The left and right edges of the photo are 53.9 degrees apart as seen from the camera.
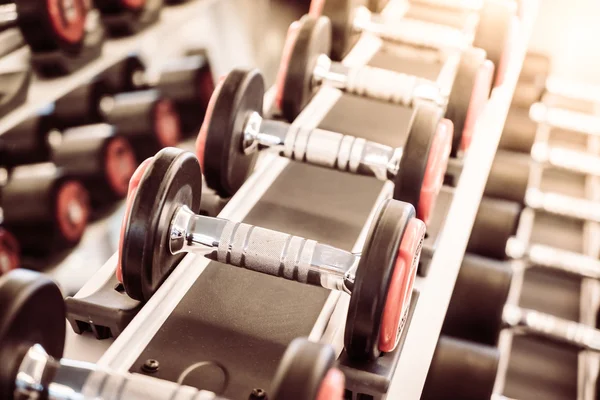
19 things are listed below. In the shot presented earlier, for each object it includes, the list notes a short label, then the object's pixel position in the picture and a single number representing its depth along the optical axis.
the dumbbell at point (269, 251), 0.64
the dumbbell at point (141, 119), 1.67
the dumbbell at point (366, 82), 1.02
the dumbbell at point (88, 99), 1.68
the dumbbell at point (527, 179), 1.37
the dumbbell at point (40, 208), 1.35
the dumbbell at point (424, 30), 1.20
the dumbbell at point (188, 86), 1.85
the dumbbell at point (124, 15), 1.42
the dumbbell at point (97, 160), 1.51
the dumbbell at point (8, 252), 1.37
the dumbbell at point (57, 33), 1.14
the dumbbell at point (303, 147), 0.83
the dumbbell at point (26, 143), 1.57
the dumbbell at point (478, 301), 1.11
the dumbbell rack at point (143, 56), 1.24
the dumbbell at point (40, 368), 0.55
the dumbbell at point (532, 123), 1.50
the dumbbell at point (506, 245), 1.27
